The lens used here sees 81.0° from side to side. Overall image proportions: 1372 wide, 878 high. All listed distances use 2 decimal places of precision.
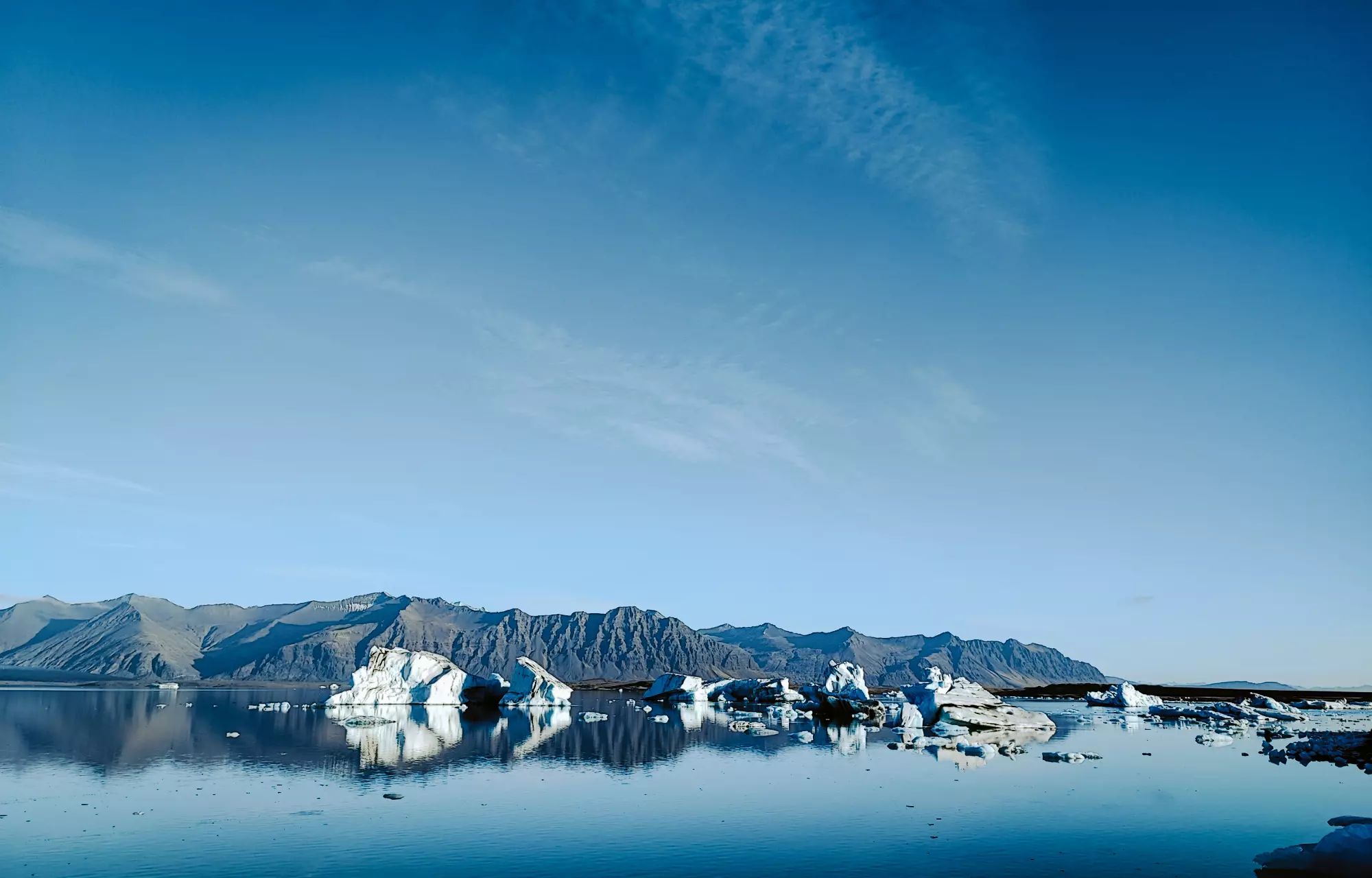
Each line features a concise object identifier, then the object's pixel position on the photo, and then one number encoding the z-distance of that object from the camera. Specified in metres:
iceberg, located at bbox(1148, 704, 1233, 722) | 101.81
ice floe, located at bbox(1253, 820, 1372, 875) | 23.73
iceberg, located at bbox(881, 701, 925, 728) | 80.69
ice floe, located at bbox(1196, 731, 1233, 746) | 66.38
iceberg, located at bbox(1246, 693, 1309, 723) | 98.89
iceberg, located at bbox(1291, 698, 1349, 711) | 131.00
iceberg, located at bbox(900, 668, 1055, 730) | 74.75
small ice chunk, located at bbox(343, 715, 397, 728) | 87.03
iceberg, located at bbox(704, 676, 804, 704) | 152.12
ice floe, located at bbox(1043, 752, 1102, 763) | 54.22
